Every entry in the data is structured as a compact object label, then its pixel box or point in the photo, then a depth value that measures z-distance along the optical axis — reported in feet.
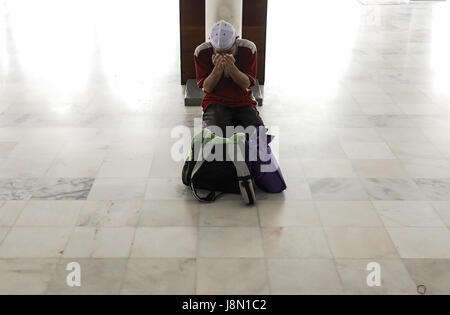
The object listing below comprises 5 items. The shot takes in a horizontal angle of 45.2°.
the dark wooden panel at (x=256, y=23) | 25.04
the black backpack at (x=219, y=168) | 15.03
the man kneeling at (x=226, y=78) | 17.19
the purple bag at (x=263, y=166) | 15.28
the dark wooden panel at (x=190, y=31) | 24.94
